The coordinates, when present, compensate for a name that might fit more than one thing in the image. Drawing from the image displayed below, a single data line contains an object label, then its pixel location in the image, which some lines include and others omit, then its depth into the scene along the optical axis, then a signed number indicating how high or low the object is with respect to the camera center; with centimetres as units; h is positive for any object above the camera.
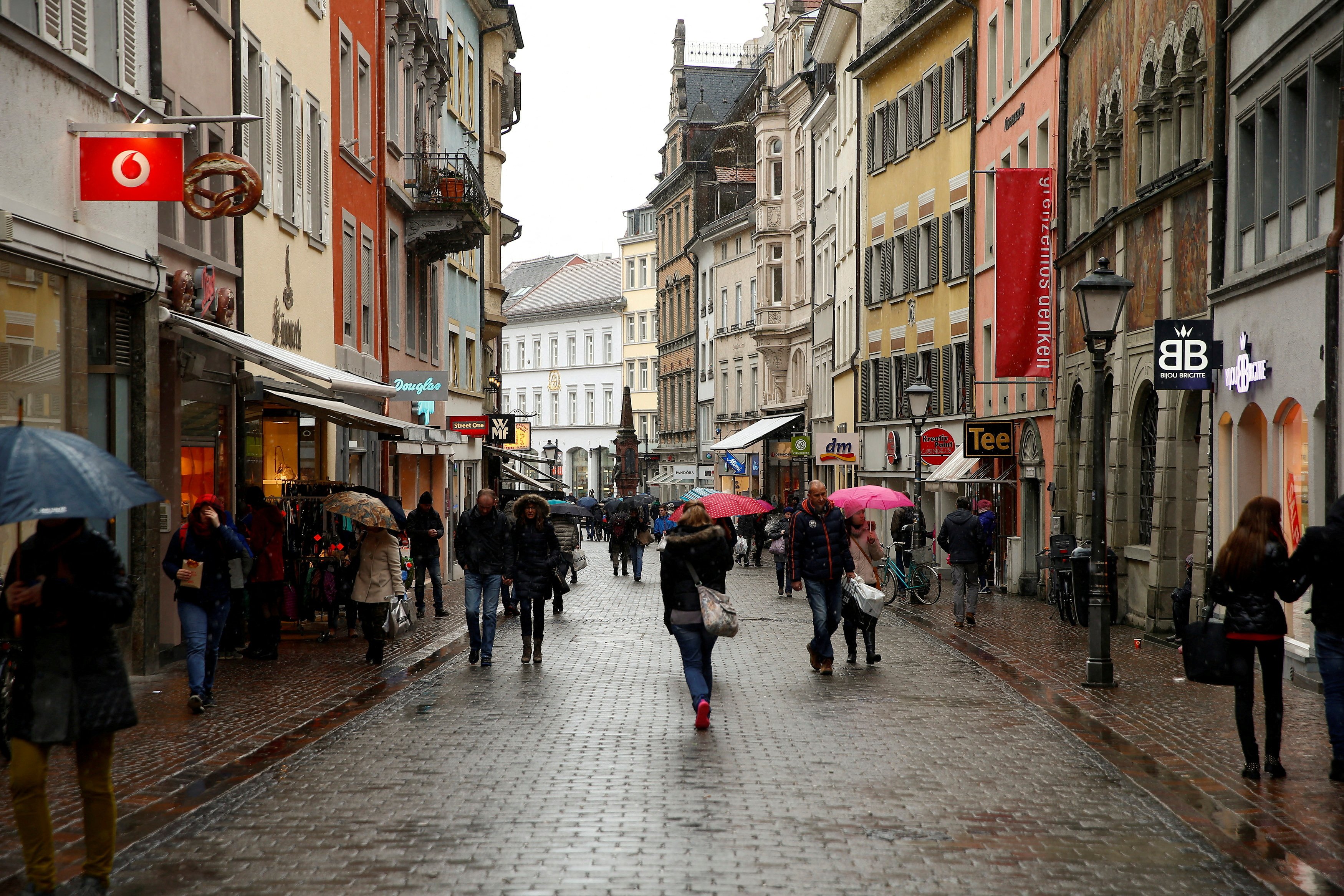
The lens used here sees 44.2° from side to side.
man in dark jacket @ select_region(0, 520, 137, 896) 687 -101
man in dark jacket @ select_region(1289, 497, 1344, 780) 973 -94
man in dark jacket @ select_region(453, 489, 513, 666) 1692 -122
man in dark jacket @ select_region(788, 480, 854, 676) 1630 -123
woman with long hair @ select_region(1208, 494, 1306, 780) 1011 -105
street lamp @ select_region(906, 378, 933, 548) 2995 +49
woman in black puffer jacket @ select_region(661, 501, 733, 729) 1270 -109
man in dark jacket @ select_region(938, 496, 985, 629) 2267 -161
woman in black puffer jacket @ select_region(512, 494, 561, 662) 1719 -131
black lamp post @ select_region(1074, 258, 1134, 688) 1501 +5
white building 11281 +488
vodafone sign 1409 +233
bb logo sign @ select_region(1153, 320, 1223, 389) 1869 +91
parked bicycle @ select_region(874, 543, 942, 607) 2811 -250
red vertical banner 2873 +280
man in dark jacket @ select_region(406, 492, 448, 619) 2511 -149
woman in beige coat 1669 -147
